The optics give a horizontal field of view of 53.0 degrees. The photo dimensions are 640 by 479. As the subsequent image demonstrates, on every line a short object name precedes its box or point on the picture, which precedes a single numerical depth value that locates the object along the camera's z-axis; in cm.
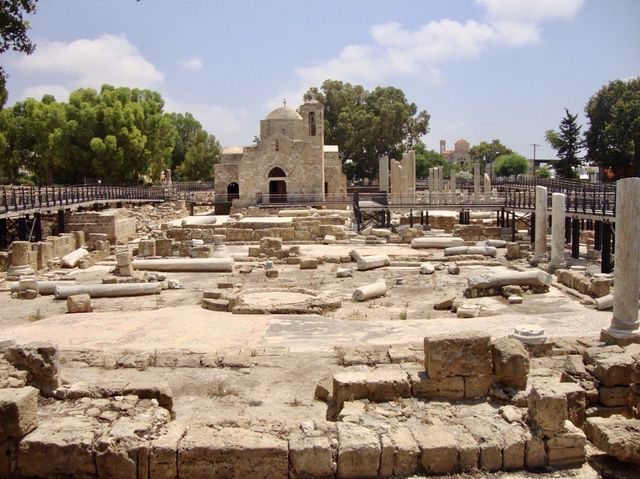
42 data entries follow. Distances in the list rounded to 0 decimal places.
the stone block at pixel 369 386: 719
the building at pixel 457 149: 14942
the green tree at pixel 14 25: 1312
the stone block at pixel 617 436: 621
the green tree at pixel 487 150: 10594
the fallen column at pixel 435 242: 2498
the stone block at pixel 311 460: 589
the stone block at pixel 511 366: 743
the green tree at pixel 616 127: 5135
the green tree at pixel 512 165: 8894
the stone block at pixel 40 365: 764
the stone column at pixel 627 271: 1034
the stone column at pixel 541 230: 2034
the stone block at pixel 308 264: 2051
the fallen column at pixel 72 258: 2142
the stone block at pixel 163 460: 587
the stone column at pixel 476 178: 4273
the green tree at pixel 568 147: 5856
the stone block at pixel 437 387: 741
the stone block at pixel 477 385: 744
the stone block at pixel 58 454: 587
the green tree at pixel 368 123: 6600
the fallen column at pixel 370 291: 1562
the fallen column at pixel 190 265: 2006
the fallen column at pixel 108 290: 1574
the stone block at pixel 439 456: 600
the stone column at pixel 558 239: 1844
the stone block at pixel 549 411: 623
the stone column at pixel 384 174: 4522
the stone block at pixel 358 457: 593
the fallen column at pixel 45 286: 1631
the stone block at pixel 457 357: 739
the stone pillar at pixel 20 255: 2011
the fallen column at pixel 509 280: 1540
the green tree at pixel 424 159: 7819
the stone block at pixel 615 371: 755
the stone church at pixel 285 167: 4450
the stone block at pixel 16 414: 594
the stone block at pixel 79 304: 1418
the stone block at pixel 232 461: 588
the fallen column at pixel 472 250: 2259
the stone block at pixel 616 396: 755
